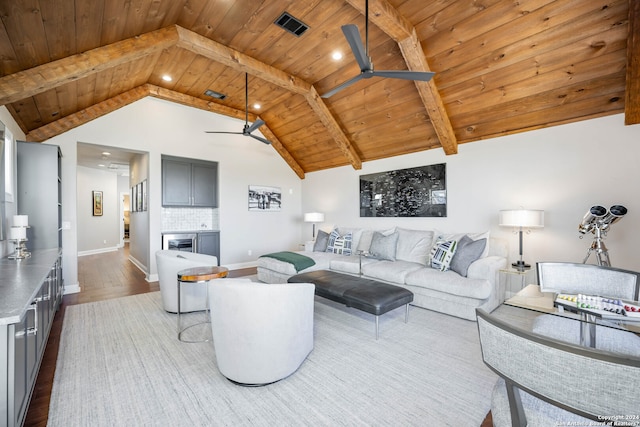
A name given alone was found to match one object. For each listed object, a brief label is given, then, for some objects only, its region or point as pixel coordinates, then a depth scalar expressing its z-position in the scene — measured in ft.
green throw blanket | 14.39
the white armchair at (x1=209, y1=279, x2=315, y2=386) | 6.35
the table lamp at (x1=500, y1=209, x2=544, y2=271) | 11.38
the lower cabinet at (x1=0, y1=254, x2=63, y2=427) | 4.36
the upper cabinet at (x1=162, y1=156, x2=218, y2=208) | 18.12
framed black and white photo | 22.09
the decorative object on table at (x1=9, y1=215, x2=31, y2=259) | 9.19
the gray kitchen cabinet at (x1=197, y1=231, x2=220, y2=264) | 19.29
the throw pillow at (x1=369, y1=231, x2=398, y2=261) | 15.39
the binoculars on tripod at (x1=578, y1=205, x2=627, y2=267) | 9.50
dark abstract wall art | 15.87
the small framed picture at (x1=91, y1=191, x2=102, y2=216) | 30.35
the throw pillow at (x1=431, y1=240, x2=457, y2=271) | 12.39
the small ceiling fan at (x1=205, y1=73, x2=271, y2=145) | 14.74
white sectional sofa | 11.00
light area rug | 5.71
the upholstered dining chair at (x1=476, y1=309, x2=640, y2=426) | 2.50
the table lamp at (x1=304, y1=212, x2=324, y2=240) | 21.66
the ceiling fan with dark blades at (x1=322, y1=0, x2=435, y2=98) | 8.28
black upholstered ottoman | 9.14
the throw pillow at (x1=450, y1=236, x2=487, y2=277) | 11.77
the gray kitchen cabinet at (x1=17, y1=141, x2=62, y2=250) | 11.68
